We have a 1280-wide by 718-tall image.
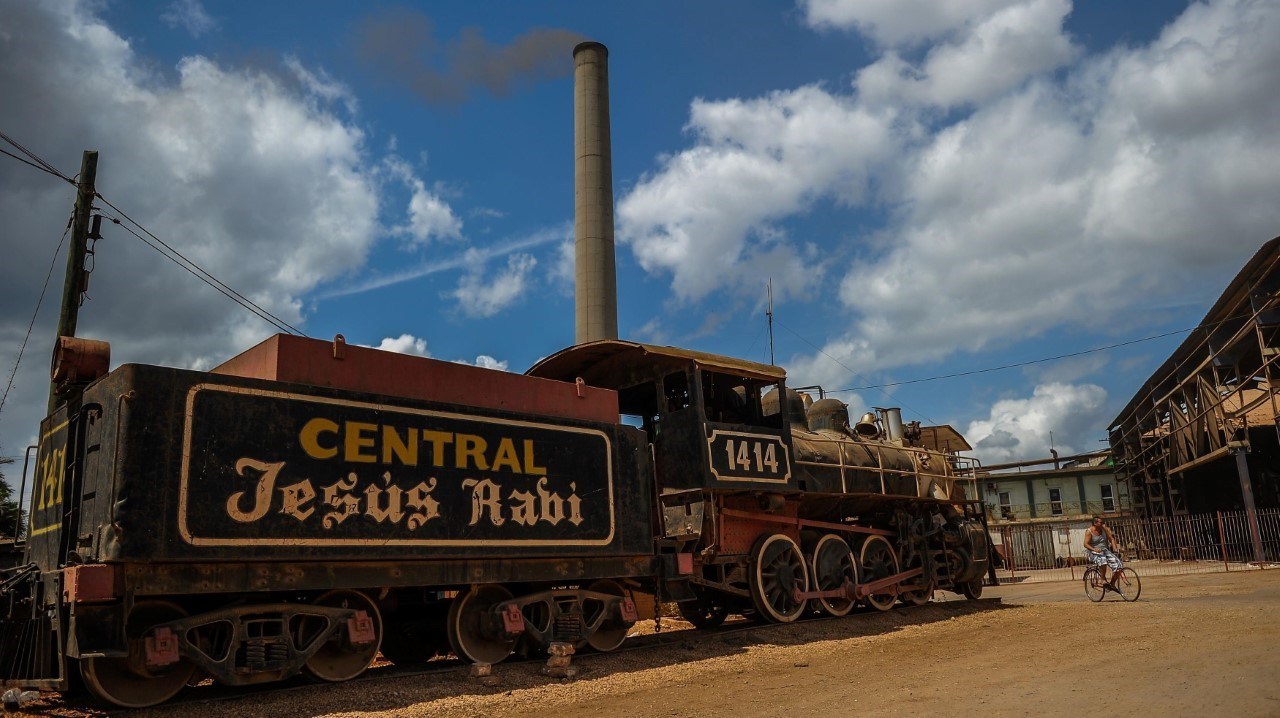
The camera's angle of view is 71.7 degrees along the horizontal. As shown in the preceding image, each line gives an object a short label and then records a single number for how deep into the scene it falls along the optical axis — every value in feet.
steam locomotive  21.43
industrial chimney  101.81
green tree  79.97
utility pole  44.19
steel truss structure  70.23
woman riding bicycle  48.42
